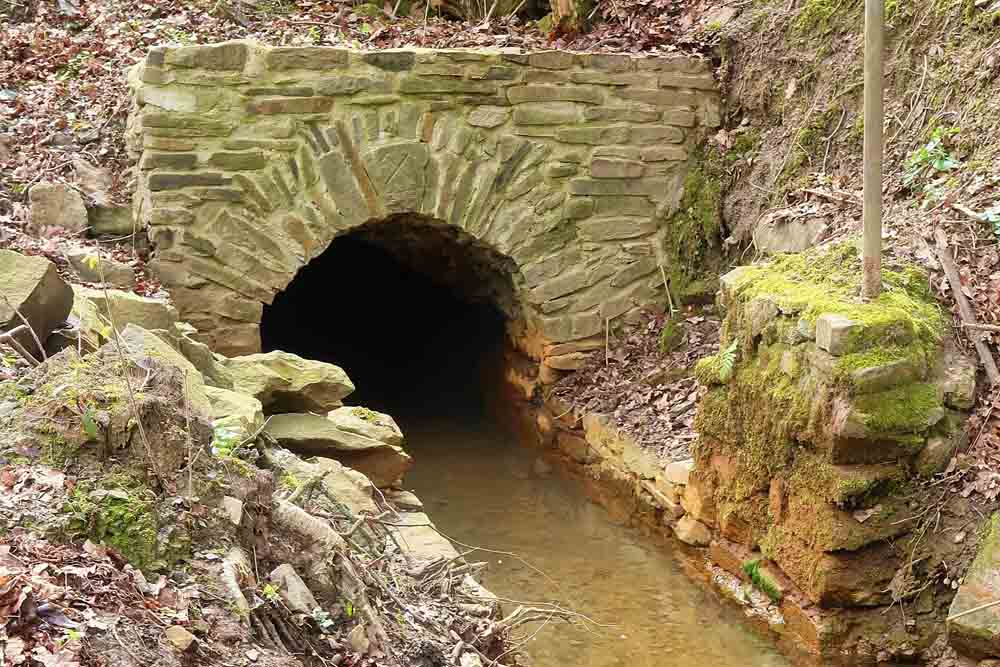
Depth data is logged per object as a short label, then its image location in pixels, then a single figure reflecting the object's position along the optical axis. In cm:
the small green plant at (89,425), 272
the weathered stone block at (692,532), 536
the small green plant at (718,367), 498
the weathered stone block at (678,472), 558
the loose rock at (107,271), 544
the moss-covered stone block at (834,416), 423
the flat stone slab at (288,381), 484
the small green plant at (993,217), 470
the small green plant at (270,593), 272
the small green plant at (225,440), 342
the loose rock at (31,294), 339
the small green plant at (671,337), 714
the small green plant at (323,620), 281
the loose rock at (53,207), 618
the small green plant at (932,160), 540
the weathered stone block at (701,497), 527
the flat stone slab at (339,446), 458
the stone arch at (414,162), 638
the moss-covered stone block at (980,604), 379
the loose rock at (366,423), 486
